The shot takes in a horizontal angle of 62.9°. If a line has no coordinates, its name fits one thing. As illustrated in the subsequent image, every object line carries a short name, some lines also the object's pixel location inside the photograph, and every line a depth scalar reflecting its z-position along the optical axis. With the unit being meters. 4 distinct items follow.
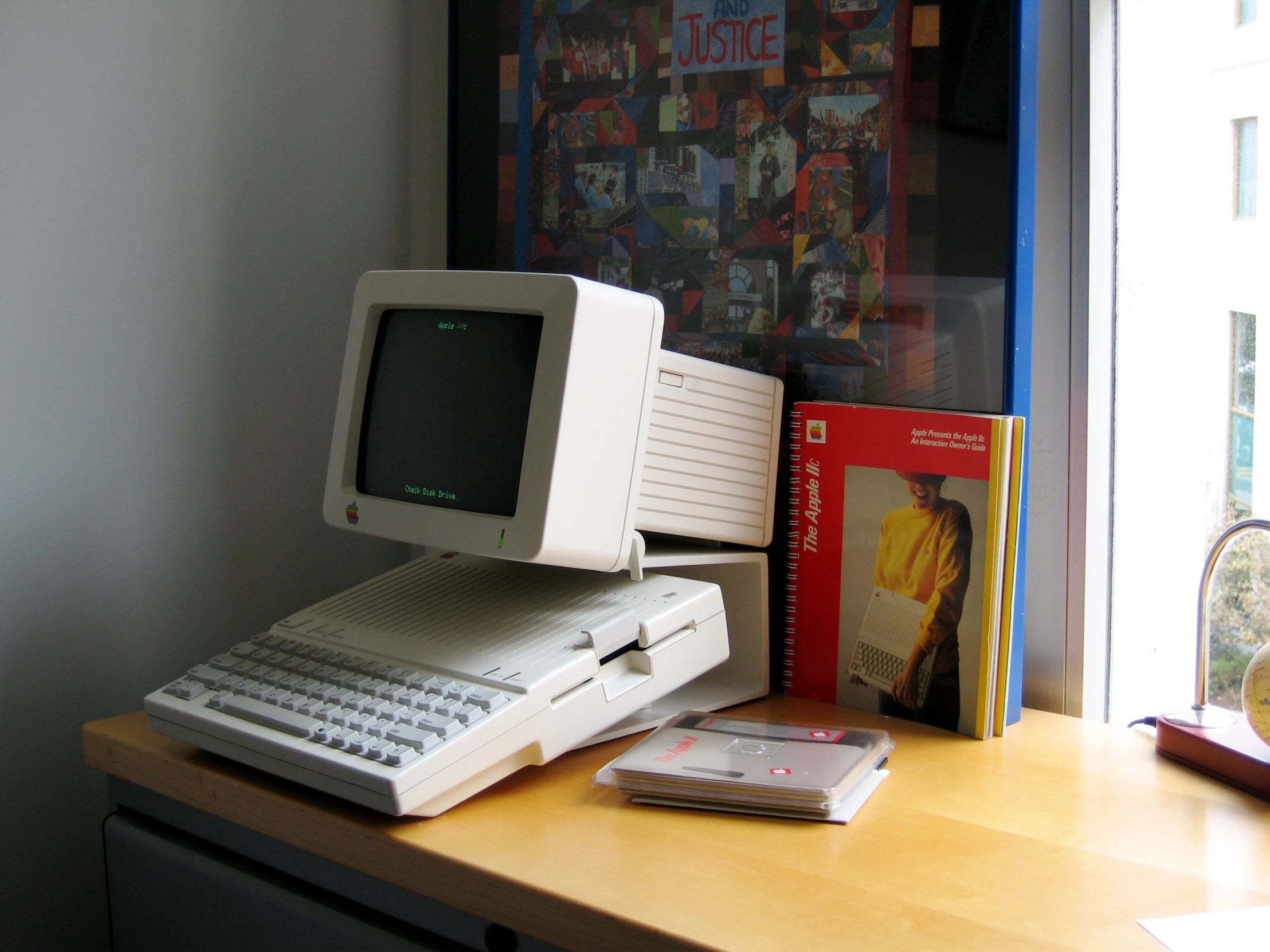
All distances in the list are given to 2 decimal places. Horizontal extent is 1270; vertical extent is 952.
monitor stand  1.12
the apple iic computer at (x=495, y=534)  0.85
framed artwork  1.11
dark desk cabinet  0.82
